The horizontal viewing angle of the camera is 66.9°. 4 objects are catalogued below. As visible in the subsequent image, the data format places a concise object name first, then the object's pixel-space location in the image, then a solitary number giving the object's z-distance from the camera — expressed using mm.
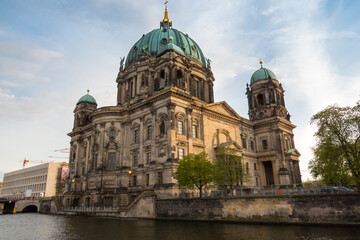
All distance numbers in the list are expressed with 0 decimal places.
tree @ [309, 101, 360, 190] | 27141
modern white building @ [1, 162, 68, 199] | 105688
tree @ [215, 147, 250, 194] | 36694
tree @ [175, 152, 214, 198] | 33406
